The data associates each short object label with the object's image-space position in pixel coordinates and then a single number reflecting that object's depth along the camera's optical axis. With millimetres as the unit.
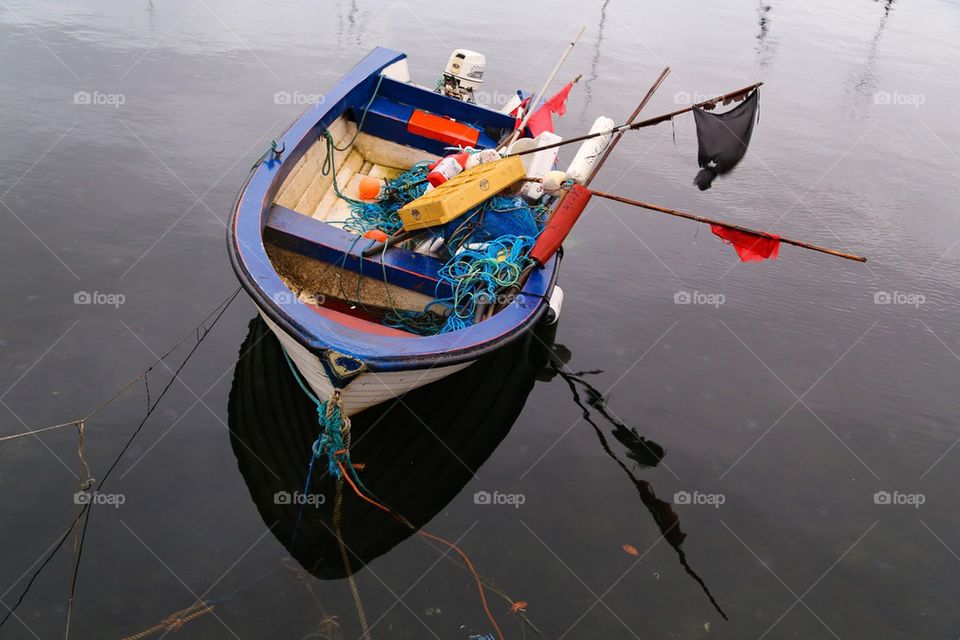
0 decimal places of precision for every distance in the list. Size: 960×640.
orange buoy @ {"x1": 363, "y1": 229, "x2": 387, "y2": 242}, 7764
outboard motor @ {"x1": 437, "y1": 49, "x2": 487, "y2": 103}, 11852
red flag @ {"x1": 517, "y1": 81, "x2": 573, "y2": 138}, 10602
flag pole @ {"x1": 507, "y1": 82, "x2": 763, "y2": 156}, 8015
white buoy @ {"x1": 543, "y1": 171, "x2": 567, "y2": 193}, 8758
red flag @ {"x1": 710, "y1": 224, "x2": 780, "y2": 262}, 7590
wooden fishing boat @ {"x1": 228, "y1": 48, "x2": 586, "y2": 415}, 6082
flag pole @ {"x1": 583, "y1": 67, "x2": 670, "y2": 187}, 8328
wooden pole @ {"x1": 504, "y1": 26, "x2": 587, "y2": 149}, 10320
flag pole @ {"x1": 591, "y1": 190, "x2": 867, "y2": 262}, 7253
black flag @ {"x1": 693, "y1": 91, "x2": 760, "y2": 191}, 7895
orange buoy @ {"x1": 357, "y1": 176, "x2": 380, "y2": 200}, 9211
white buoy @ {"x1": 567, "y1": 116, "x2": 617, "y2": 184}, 8828
